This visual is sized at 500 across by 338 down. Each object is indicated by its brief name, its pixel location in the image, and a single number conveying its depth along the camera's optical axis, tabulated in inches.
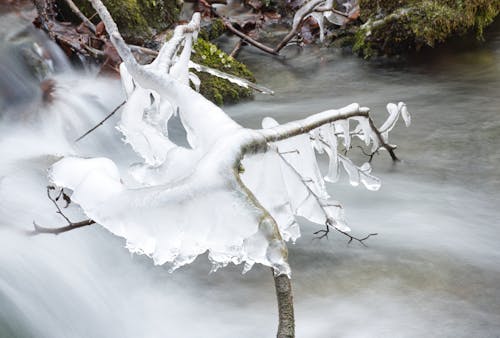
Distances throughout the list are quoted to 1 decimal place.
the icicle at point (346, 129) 74.6
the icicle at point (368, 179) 83.3
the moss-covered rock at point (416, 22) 222.2
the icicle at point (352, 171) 79.8
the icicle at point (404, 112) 104.5
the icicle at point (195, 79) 107.3
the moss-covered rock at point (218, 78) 189.3
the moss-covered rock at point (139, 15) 212.6
